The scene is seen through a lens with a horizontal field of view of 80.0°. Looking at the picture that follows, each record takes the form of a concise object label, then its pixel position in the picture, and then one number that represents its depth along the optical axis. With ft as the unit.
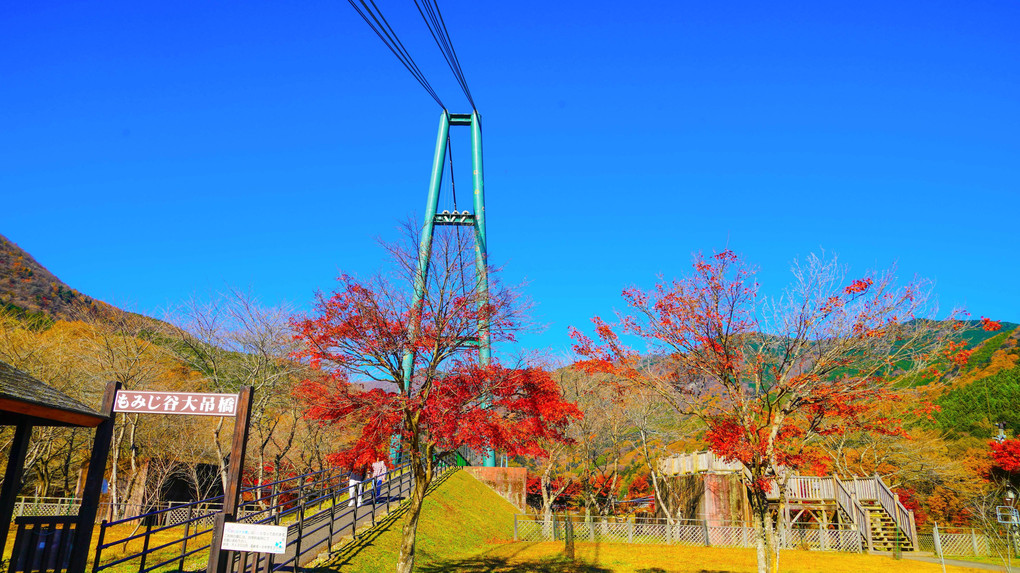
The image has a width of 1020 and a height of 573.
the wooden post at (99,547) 24.71
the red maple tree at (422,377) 36.24
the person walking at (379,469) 55.79
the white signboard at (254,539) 23.56
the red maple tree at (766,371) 32.83
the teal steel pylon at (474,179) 94.99
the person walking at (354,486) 48.98
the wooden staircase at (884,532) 65.10
